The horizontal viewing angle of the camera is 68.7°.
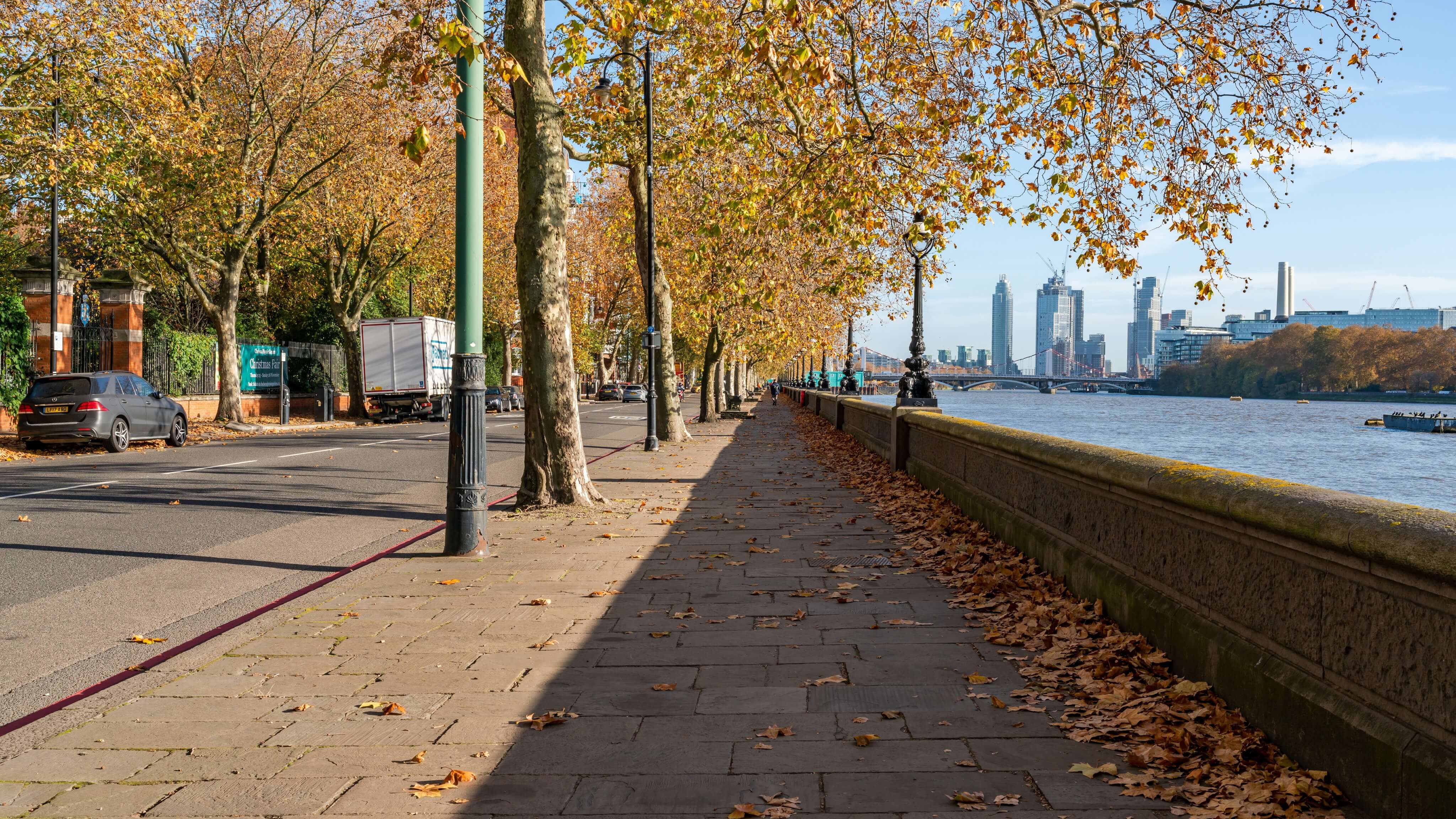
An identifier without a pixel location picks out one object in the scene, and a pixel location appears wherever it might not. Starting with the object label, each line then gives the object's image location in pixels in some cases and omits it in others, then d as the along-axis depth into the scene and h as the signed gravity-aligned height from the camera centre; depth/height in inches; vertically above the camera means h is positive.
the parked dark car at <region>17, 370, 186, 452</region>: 820.0 -31.1
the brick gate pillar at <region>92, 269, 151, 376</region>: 1235.2 +61.6
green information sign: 1533.0 +10.3
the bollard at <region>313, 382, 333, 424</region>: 1504.7 -42.5
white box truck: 1518.2 +22.5
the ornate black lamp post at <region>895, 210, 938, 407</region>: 658.8 -0.2
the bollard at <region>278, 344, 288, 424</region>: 1407.5 -22.2
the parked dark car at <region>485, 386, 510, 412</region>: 2017.7 -50.5
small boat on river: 3034.0 -126.2
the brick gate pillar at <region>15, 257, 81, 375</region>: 1127.0 +76.4
